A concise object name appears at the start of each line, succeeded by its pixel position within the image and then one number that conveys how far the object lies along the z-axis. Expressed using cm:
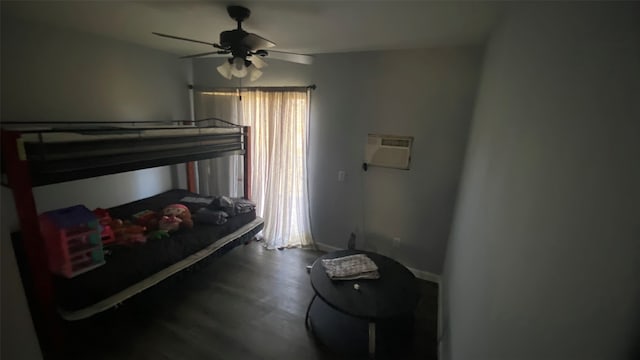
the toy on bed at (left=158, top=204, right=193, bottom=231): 259
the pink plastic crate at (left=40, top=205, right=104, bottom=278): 177
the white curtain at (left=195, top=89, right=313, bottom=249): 333
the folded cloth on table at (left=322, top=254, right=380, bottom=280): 223
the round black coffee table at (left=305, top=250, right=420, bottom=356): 188
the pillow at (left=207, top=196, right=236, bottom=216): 310
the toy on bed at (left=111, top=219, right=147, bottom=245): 228
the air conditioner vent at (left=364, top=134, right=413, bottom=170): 288
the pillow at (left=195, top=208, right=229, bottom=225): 285
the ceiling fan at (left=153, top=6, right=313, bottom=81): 177
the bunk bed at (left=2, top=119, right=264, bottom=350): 163
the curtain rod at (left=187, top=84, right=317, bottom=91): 321
